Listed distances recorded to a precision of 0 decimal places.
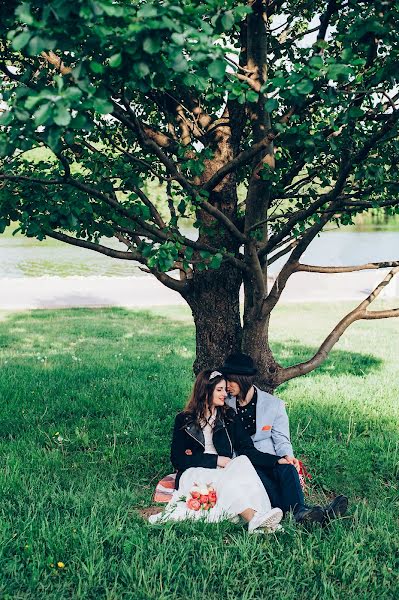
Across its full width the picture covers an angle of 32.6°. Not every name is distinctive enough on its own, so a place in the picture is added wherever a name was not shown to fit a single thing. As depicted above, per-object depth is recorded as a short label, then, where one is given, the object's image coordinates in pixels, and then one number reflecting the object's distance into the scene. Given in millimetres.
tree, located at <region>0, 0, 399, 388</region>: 2471
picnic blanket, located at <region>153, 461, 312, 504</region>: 4707
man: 4680
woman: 4328
